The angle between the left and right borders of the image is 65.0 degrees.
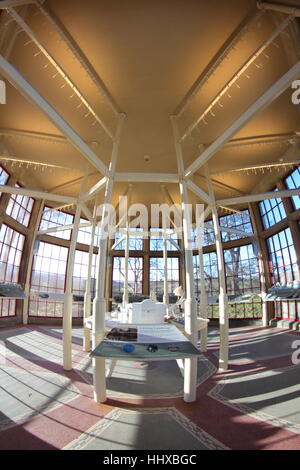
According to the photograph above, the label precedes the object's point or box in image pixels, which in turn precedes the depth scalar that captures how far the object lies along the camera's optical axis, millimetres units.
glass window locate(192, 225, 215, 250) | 19389
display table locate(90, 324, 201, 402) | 3766
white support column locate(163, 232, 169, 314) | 10969
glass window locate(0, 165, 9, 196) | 12234
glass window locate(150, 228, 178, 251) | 20047
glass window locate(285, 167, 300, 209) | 12387
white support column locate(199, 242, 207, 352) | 8422
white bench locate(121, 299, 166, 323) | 6254
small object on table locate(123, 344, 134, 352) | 3892
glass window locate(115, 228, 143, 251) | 19953
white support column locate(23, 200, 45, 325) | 14711
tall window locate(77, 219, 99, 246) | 18938
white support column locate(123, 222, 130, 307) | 10582
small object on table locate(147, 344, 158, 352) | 3910
